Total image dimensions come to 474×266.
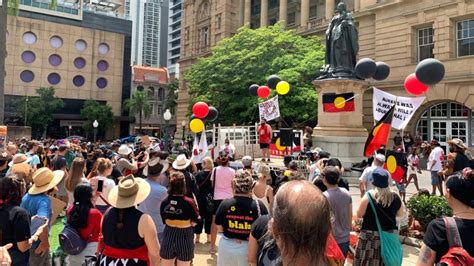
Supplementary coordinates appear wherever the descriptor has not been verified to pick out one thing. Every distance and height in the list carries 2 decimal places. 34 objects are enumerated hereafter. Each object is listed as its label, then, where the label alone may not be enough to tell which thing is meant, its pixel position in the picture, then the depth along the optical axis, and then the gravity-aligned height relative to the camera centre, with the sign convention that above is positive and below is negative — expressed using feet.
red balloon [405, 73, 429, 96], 34.53 +6.07
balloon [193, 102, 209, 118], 47.52 +4.62
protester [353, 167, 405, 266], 15.75 -2.70
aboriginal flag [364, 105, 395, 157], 27.81 +1.28
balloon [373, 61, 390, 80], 42.98 +9.10
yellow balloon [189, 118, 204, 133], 42.47 +2.45
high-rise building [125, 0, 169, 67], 537.65 +161.14
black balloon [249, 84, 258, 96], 67.66 +10.69
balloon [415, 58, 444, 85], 29.68 +6.40
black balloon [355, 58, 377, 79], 39.06 +8.60
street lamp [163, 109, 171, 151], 61.72 +4.78
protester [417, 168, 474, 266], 9.41 -1.80
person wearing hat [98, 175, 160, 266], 12.17 -2.90
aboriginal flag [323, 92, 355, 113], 49.80 +6.39
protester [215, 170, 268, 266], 14.62 -2.79
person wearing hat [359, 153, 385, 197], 24.72 -1.44
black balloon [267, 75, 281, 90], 59.93 +10.77
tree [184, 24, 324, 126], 90.17 +19.73
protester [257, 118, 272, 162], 52.06 +1.58
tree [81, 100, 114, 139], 192.65 +15.22
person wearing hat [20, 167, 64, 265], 14.25 -2.40
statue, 50.98 +14.28
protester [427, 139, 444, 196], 40.11 -1.34
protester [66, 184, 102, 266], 14.10 -2.81
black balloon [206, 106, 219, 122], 52.49 +4.64
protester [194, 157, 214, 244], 25.59 -3.14
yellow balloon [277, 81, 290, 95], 55.01 +8.98
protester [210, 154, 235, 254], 24.40 -2.30
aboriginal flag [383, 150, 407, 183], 27.07 -0.90
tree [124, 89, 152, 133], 216.95 +24.18
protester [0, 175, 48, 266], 11.99 -2.57
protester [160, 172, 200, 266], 16.69 -3.38
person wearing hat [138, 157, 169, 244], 18.63 -2.52
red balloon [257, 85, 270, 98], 60.40 +9.03
